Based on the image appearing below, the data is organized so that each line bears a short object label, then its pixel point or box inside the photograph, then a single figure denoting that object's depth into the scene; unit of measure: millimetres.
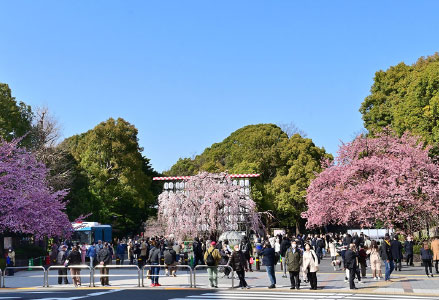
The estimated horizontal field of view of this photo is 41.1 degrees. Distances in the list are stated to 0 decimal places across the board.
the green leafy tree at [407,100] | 46125
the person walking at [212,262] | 21316
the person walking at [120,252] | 38562
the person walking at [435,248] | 25630
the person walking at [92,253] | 30906
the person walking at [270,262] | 21500
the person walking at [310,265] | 20694
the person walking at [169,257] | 24422
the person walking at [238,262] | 21125
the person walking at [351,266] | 20719
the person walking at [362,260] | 24844
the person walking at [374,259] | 24062
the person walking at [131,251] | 39250
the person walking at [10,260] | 31422
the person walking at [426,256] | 24500
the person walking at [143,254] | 31062
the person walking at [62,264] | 25217
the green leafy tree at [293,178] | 65000
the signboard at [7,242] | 35688
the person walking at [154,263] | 23000
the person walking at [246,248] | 28689
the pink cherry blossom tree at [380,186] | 37156
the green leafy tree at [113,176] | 61781
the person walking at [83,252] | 39006
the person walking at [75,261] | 24095
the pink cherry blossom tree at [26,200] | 36312
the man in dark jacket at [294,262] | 20734
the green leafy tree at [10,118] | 52559
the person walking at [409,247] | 29656
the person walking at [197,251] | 29105
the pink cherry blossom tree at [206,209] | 46094
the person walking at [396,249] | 26438
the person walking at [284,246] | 30172
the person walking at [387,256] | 23797
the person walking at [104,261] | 23845
